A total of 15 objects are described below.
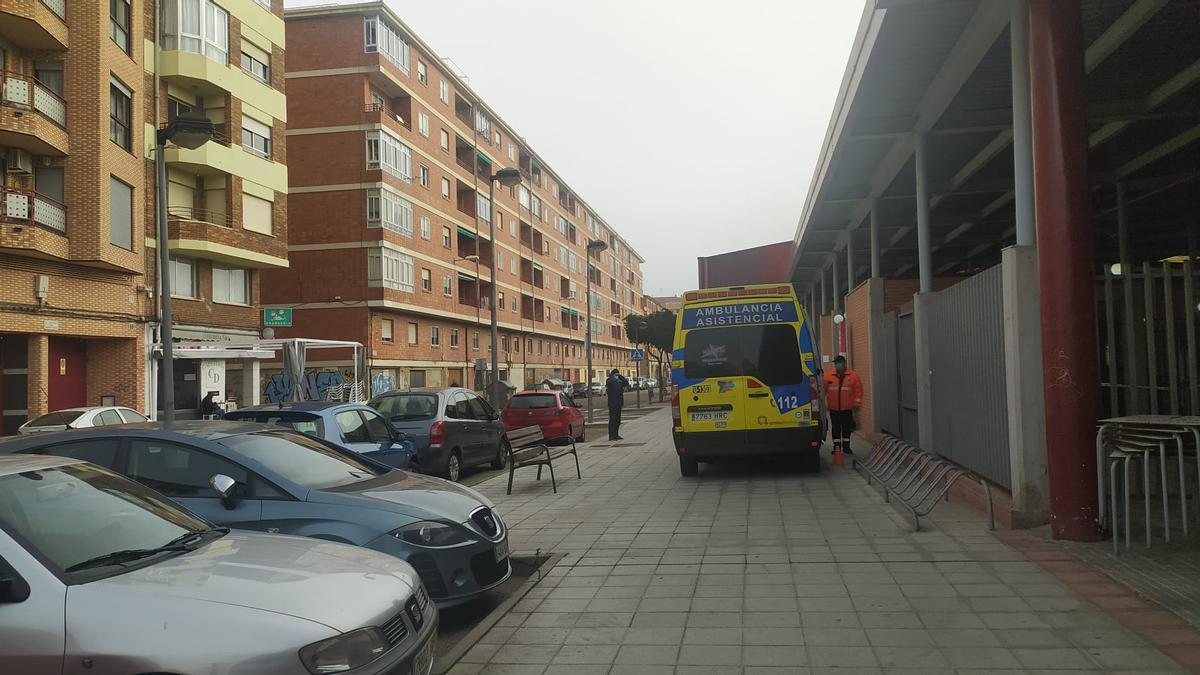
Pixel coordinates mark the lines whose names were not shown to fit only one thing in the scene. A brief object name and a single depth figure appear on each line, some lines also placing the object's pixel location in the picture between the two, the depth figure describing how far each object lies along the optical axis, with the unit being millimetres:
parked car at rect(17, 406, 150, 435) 17562
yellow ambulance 12242
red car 21438
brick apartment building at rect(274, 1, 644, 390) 41062
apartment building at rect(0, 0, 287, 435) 21516
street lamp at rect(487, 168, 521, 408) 28206
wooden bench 12031
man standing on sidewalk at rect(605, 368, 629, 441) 22547
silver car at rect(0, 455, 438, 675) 3094
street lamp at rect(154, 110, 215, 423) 11242
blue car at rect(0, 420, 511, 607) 5664
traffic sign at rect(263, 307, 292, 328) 29656
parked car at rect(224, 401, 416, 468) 10633
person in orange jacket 14336
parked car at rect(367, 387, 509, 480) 13625
